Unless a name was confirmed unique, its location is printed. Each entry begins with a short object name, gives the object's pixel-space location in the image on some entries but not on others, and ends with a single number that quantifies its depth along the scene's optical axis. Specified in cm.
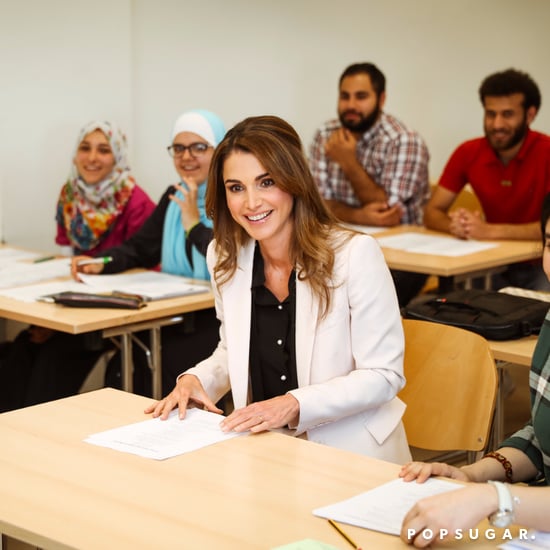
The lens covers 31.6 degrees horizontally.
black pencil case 313
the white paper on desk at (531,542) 139
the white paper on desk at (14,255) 413
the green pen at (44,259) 407
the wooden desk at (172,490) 143
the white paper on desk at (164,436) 180
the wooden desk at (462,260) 373
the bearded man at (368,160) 482
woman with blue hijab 346
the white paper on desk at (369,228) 461
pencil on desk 140
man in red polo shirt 451
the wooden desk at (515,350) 272
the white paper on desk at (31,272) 361
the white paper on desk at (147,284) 335
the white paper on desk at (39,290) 333
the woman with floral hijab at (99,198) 440
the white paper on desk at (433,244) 404
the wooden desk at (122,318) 300
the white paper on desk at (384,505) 147
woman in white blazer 216
